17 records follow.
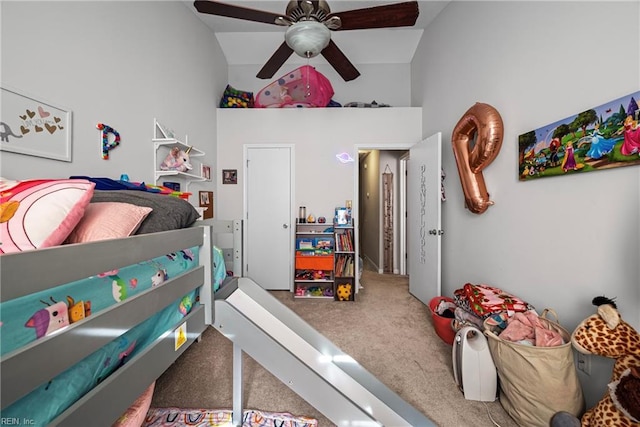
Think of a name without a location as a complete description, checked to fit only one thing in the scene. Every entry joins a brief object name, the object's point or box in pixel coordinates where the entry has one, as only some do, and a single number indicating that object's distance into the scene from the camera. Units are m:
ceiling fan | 1.72
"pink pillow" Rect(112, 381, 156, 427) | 0.85
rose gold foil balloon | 1.93
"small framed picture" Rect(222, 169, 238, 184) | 3.49
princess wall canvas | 1.15
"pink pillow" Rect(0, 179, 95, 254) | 0.57
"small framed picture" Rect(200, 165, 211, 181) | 3.06
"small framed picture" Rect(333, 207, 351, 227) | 3.32
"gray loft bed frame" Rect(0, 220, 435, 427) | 0.42
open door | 2.61
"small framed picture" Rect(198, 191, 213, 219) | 3.09
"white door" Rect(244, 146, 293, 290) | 3.48
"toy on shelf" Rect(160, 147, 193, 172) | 2.33
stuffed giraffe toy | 0.99
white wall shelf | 2.21
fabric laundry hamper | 1.23
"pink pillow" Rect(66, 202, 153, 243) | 0.70
